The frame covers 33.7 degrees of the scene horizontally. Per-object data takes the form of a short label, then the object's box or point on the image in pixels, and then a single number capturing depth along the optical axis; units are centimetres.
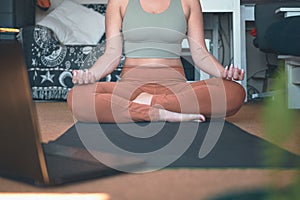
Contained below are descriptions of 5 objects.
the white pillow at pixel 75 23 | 371
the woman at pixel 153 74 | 188
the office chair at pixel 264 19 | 322
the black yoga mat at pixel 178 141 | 110
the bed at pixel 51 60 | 342
